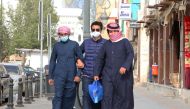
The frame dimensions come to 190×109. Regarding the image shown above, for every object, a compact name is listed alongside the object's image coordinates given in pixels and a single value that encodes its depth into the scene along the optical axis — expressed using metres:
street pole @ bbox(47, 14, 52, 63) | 24.38
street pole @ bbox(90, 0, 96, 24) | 37.66
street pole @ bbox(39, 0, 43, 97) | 22.94
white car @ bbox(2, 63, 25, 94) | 26.44
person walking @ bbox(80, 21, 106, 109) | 10.76
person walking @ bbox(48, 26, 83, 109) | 11.41
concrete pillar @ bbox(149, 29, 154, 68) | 35.62
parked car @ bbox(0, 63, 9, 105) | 19.99
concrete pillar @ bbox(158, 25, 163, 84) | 30.87
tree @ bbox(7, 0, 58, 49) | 64.19
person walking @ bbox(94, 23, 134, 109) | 9.63
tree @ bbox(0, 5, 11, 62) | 62.11
